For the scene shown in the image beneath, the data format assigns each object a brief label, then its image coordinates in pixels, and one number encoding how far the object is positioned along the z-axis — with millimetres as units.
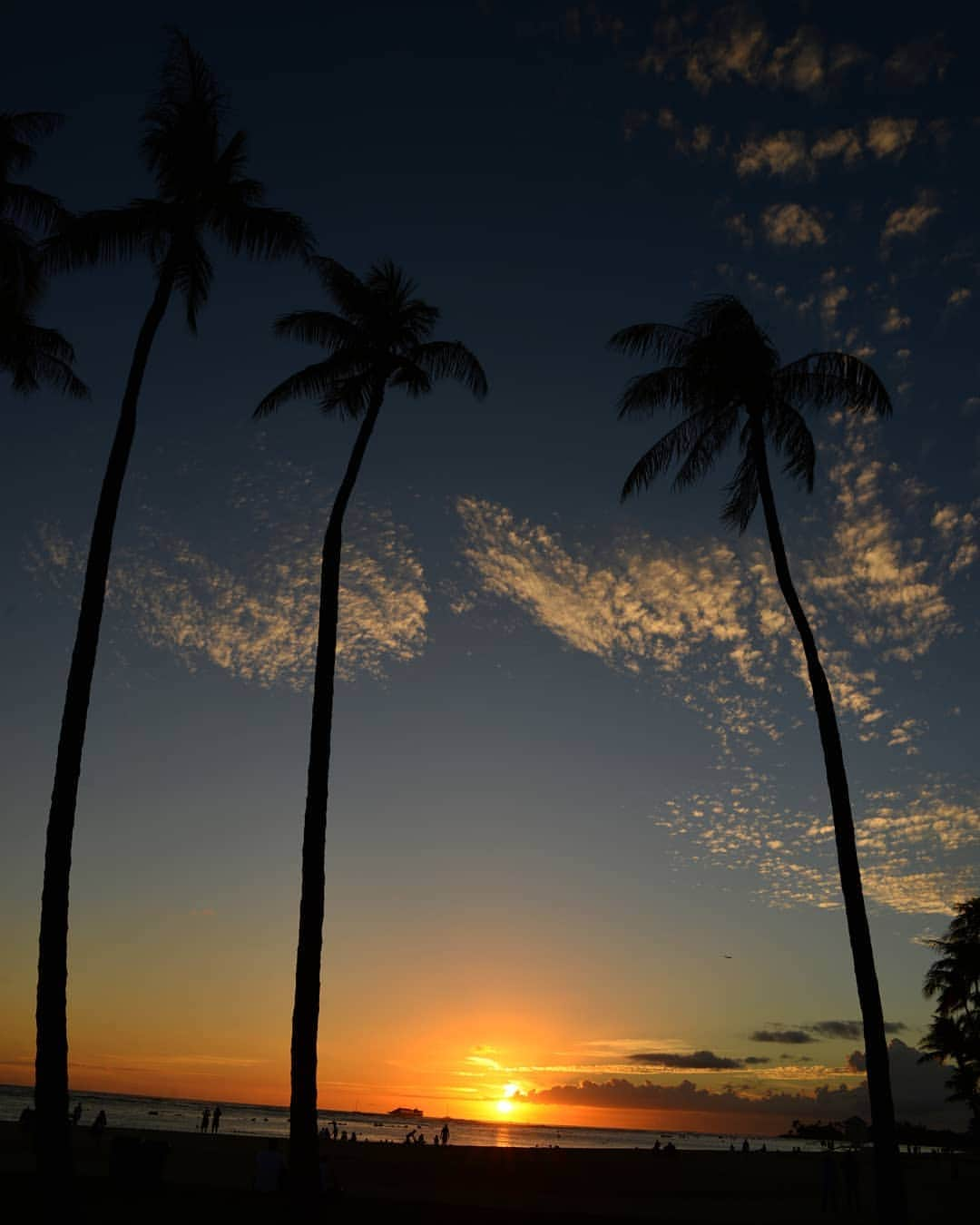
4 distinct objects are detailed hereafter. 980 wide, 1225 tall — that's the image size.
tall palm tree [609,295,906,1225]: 23250
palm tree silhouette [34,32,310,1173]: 18625
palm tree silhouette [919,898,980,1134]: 52094
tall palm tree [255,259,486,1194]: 22542
